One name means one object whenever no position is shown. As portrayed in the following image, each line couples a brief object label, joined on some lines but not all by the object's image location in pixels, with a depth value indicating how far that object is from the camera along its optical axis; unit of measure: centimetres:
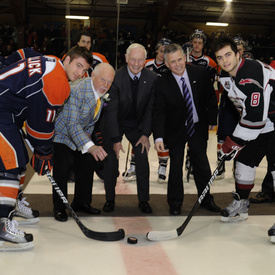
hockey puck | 192
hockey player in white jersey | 194
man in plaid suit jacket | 206
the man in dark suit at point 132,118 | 234
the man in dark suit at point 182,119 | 234
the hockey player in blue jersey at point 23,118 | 164
